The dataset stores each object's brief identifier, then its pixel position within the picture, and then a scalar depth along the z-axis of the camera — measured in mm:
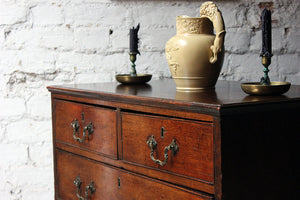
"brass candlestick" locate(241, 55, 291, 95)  1296
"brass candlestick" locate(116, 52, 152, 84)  1882
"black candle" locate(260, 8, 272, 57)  1301
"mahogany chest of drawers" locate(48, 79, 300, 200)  1191
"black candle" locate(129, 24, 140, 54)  1908
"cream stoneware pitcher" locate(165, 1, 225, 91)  1441
